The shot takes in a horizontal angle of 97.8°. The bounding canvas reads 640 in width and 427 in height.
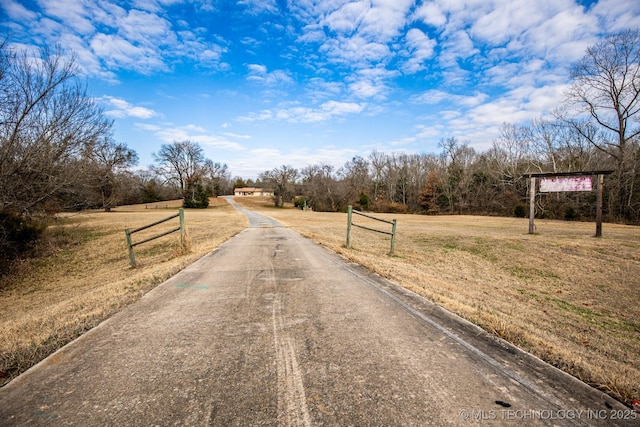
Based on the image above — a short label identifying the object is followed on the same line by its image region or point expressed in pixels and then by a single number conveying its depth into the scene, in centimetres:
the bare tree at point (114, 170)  4076
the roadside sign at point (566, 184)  1423
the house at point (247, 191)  12575
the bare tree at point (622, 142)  2436
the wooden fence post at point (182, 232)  964
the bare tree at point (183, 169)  6088
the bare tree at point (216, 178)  6932
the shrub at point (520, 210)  3591
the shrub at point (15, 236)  1210
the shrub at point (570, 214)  3018
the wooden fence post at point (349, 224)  1042
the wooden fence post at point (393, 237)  1020
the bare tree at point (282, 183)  6862
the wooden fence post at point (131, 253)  851
